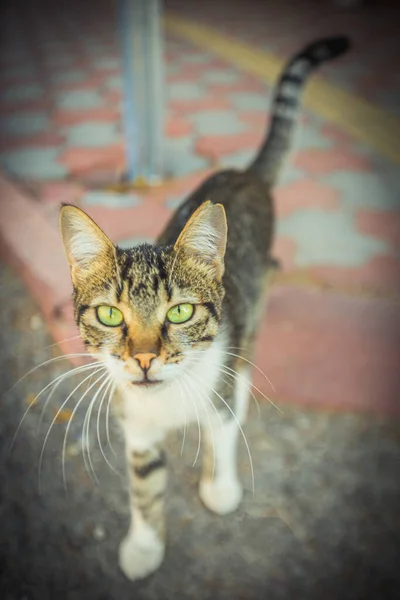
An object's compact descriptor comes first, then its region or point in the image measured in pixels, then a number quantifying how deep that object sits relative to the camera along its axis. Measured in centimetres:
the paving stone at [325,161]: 119
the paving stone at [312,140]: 115
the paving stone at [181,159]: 98
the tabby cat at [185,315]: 48
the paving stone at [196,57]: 147
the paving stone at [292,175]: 121
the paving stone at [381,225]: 111
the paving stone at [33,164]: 91
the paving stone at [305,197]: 119
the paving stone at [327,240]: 113
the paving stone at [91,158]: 87
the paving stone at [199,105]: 140
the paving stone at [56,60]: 153
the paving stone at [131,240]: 53
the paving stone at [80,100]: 127
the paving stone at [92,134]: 102
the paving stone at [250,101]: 124
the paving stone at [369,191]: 116
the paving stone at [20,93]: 83
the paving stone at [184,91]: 149
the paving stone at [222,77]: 131
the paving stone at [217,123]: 127
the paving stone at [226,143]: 114
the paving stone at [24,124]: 80
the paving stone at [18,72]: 87
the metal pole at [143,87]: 74
